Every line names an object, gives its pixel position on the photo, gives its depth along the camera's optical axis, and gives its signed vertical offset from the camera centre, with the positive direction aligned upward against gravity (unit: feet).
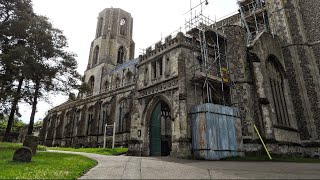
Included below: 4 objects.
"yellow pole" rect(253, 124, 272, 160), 44.92 +0.09
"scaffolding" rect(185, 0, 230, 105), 54.38 +21.98
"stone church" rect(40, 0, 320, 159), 49.03 +14.91
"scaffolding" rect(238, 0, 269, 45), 74.49 +43.63
